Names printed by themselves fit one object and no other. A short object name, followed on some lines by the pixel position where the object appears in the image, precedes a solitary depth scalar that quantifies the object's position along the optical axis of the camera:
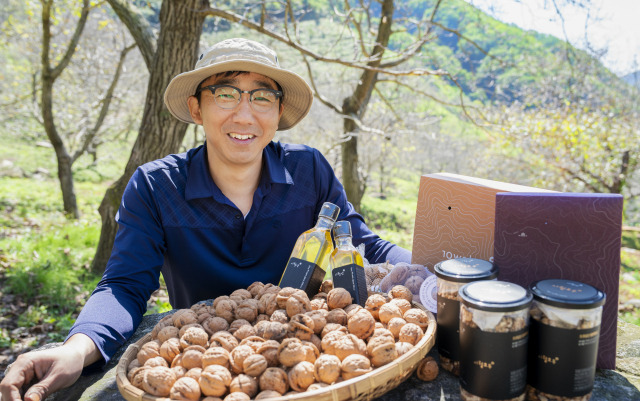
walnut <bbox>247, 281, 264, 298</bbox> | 1.43
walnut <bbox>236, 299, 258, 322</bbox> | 1.25
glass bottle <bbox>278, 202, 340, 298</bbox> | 1.40
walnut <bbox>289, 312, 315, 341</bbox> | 1.12
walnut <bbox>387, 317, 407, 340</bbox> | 1.16
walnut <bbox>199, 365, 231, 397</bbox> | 0.98
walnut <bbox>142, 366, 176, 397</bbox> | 0.99
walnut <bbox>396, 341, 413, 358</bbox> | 1.08
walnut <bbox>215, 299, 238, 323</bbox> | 1.27
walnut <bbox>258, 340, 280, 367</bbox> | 1.05
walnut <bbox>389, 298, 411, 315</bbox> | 1.27
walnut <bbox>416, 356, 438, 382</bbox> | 1.20
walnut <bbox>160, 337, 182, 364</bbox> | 1.11
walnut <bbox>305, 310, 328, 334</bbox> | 1.16
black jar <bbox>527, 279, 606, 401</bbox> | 0.95
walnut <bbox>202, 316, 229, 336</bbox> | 1.21
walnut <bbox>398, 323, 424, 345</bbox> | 1.12
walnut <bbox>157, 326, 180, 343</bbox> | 1.18
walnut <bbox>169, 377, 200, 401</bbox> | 0.96
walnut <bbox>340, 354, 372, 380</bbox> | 0.99
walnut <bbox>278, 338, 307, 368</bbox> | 1.03
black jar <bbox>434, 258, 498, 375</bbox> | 1.11
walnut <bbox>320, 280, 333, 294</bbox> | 1.46
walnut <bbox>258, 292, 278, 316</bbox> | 1.25
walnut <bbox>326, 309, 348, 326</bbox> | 1.19
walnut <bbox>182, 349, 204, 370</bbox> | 1.06
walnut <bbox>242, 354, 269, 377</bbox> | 1.02
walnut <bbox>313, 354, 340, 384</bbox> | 0.99
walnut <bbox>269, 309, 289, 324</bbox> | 1.17
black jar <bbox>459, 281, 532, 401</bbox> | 0.95
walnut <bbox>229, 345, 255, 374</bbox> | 1.04
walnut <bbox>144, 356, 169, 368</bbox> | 1.07
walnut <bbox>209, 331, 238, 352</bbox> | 1.10
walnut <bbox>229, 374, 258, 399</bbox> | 0.98
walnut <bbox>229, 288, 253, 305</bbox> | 1.33
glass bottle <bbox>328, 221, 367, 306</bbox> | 1.36
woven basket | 0.92
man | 1.80
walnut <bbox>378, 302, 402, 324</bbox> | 1.22
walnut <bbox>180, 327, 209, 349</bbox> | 1.13
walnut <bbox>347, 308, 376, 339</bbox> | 1.14
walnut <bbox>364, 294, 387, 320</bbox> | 1.27
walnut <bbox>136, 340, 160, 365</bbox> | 1.12
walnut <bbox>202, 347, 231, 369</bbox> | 1.04
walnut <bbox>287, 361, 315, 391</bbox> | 0.98
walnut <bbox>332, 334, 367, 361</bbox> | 1.05
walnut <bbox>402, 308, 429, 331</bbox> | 1.19
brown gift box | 1.42
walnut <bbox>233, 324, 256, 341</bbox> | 1.14
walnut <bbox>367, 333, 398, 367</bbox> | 1.04
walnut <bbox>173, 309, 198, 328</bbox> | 1.24
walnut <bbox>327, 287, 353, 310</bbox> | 1.27
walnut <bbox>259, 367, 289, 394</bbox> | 0.98
